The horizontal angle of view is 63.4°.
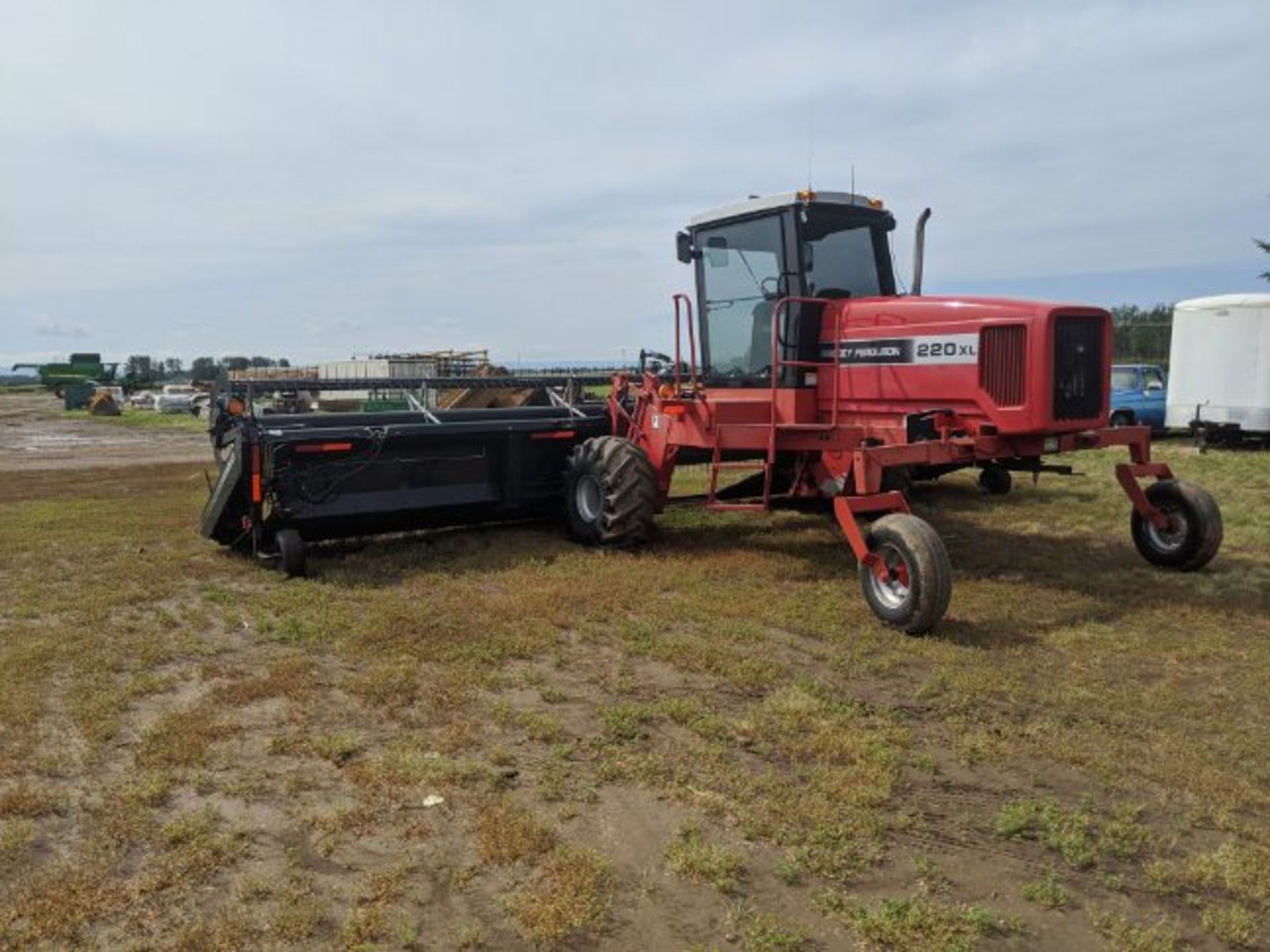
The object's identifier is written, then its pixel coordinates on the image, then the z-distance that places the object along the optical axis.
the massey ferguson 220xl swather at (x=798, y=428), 6.90
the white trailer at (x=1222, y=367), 18.33
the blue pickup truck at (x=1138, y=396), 21.73
